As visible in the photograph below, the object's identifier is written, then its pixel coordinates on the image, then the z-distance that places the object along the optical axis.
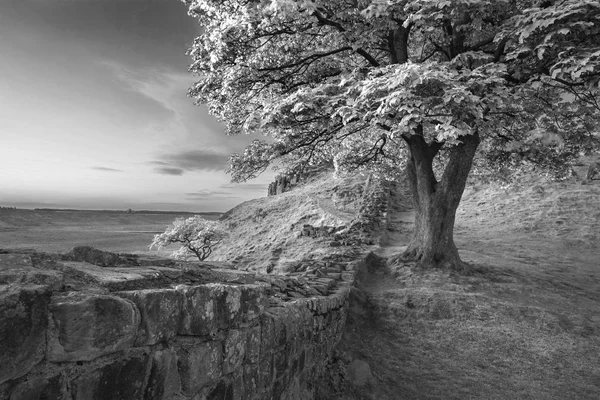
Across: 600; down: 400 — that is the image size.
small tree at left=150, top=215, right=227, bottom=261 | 19.52
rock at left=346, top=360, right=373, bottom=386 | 5.62
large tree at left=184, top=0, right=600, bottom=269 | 6.52
